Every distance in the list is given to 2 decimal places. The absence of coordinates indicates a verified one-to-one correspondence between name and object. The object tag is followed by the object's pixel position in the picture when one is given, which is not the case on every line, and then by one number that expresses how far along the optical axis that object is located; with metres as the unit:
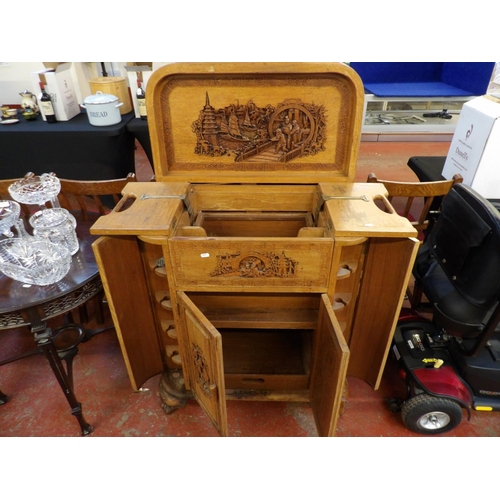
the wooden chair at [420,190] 1.82
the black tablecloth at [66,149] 2.79
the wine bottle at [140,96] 2.84
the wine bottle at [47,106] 2.78
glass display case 4.84
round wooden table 1.29
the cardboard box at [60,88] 2.67
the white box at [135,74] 2.79
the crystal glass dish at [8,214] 1.42
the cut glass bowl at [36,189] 1.57
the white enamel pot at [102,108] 2.72
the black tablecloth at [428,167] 2.46
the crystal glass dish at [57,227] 1.50
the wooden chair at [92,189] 1.83
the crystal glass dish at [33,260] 1.35
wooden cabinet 1.22
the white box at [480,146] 1.97
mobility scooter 1.27
